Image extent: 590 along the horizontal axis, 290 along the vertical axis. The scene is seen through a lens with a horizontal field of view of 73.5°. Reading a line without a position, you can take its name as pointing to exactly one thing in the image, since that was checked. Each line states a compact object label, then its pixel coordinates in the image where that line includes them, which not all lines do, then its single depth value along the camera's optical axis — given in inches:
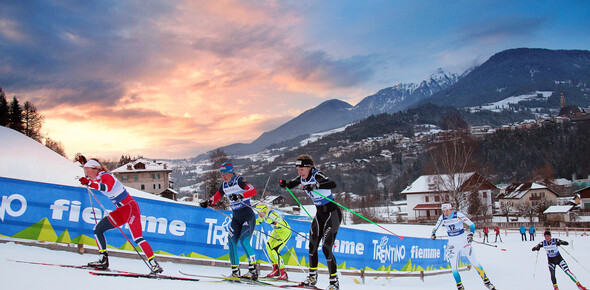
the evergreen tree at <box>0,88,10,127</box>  2433.3
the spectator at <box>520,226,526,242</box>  1478.3
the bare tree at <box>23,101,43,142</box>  3078.7
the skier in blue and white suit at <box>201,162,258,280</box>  303.9
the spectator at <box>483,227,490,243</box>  1444.4
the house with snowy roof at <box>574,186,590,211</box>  3100.4
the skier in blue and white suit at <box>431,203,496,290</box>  412.2
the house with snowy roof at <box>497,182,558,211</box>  3513.8
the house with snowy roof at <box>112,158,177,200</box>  3270.2
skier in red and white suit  272.5
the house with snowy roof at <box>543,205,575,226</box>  2576.3
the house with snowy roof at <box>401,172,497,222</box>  2970.0
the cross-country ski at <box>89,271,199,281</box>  243.9
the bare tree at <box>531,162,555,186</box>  4264.3
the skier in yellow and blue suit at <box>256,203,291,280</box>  387.9
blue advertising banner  345.7
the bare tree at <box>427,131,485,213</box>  1788.9
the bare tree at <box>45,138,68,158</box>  3956.2
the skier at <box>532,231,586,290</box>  520.6
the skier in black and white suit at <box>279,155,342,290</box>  279.3
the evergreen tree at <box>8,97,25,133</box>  2600.9
